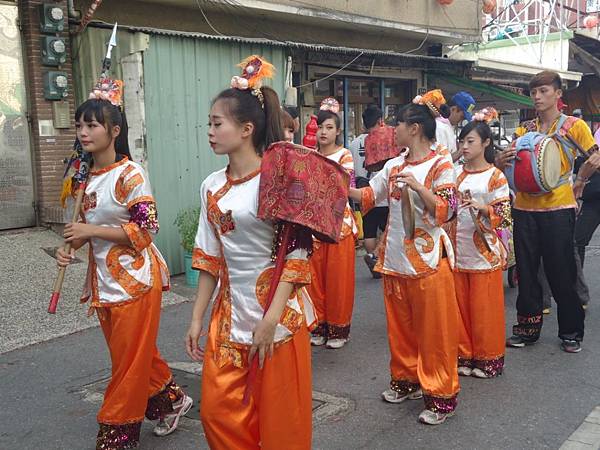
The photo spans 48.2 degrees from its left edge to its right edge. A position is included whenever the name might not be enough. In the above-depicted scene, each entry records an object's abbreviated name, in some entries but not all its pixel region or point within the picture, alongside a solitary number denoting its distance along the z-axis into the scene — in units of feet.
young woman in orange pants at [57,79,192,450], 10.62
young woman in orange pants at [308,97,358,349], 17.19
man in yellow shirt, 15.87
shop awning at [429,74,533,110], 43.65
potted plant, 24.04
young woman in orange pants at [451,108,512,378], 14.65
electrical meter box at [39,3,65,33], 24.22
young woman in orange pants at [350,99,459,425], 12.07
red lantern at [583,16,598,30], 63.87
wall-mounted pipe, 24.97
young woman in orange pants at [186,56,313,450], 8.15
